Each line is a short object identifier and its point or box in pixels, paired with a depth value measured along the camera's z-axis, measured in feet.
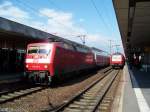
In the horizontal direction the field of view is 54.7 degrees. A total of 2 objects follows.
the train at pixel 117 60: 72.52
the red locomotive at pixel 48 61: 26.73
